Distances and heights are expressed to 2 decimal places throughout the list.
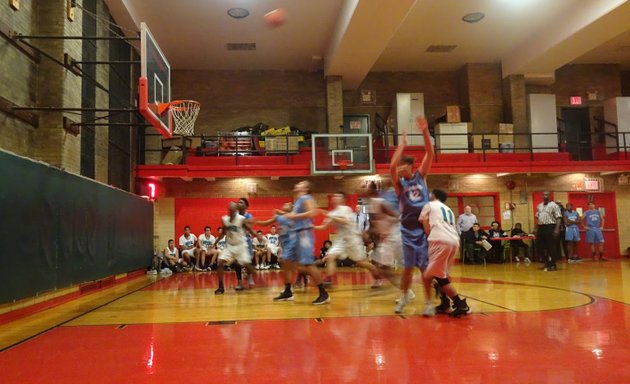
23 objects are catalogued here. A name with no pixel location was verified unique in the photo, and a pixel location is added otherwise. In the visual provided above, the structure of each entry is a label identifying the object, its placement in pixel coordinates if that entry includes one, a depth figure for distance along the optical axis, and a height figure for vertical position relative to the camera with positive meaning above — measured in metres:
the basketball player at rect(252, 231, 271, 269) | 14.69 -0.88
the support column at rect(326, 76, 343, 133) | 17.69 +4.28
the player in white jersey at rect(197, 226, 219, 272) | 14.46 -0.83
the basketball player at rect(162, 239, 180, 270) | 14.23 -0.93
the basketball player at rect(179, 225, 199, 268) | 14.45 -0.74
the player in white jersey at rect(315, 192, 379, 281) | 7.53 -0.29
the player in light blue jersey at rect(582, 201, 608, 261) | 15.47 -0.46
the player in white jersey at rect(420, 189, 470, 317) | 5.26 -0.30
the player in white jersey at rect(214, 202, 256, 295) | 8.34 -0.36
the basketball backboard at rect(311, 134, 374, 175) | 15.01 +1.96
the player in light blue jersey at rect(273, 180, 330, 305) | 6.85 -0.43
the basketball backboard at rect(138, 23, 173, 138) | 7.92 +2.57
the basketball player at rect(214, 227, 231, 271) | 14.50 -0.71
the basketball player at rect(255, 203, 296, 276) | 7.30 -0.21
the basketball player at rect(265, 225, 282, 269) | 14.95 -0.79
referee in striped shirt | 11.73 -0.32
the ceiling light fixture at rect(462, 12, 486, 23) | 14.95 +6.20
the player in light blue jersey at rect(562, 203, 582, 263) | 15.09 -0.40
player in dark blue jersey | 5.76 +0.02
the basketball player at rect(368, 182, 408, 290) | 7.30 -0.28
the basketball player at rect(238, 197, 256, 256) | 8.18 +0.19
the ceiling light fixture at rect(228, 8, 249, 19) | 14.25 +6.20
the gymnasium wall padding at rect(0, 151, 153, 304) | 5.94 -0.04
